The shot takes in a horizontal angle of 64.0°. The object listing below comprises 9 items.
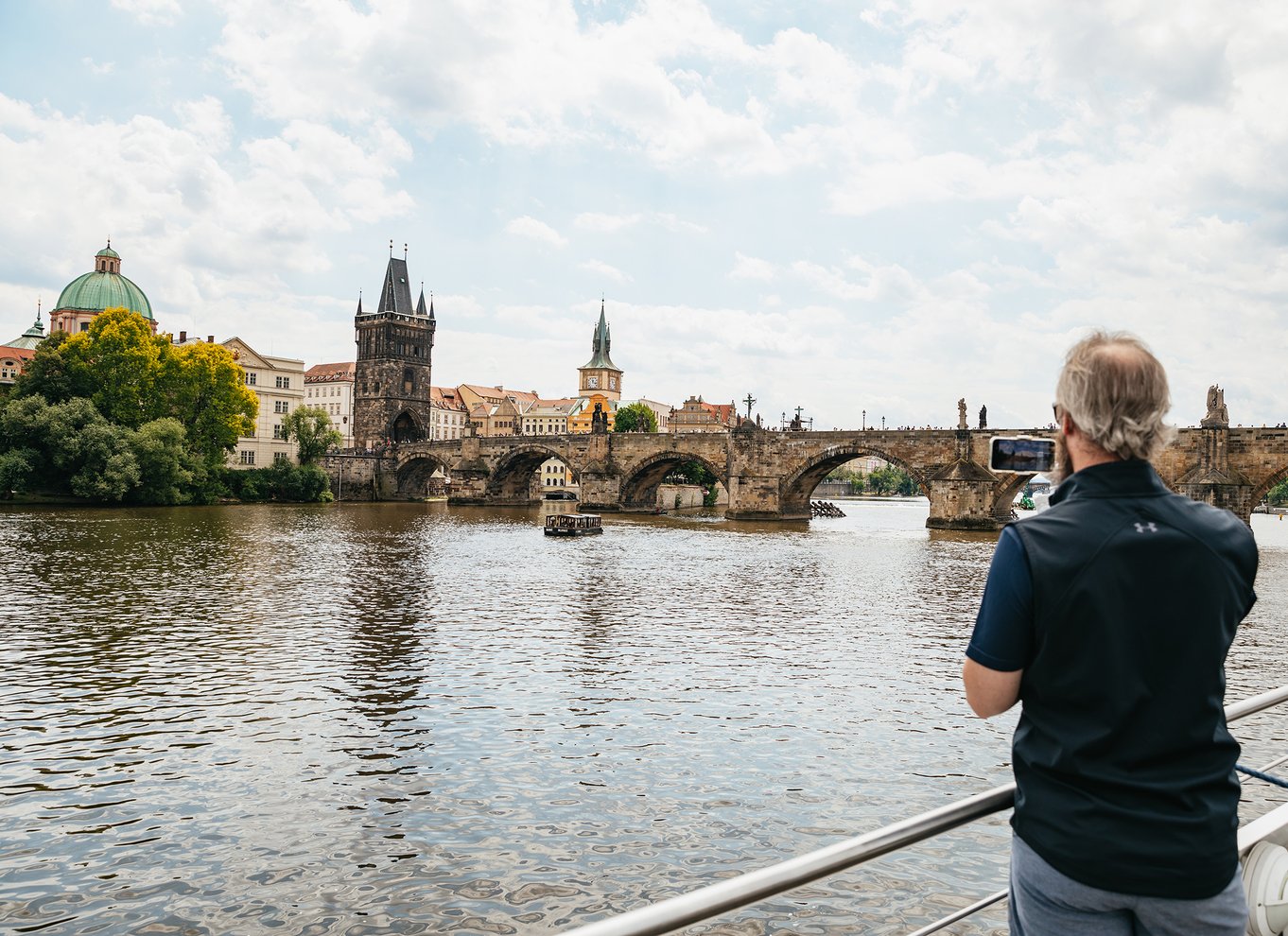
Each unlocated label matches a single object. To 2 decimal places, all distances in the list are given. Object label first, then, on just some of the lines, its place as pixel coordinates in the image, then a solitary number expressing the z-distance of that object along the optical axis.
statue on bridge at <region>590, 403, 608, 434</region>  75.81
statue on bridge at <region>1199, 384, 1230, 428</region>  46.97
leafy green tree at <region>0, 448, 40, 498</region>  53.75
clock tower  166.62
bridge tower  107.12
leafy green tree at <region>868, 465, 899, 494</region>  174.62
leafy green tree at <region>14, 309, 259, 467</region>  61.16
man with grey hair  2.19
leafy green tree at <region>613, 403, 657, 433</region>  104.38
